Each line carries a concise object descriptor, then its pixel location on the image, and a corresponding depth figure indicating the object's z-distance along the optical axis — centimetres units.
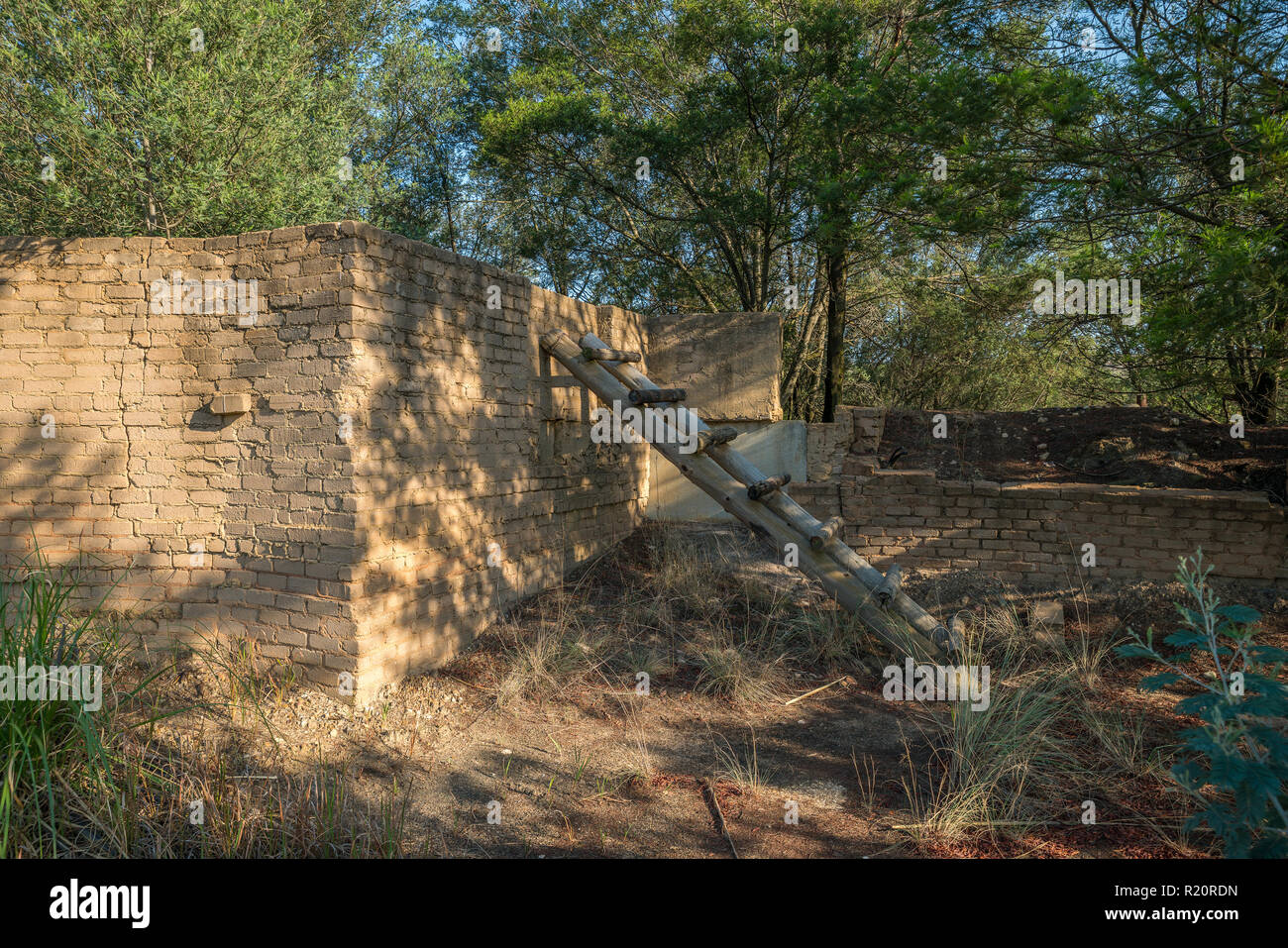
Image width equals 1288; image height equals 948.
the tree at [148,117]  841
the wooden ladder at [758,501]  605
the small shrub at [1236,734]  270
